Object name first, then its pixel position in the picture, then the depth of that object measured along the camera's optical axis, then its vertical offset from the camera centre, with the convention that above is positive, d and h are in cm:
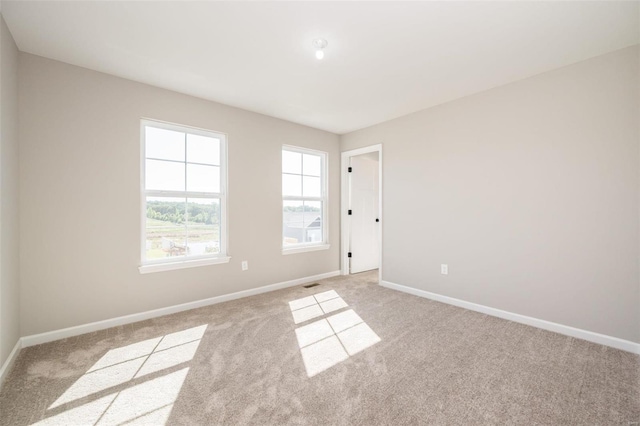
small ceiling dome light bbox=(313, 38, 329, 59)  226 +138
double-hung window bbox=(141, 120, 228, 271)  311 +24
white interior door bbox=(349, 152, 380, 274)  507 +1
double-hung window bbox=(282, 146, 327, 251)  437 +26
